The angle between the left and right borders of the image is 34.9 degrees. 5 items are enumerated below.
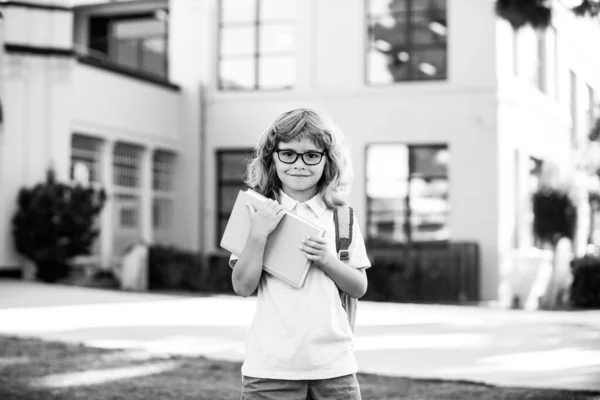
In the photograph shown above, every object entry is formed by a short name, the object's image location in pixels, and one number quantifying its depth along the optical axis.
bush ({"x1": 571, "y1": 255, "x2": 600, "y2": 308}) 14.26
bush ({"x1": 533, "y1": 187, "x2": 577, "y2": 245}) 17.45
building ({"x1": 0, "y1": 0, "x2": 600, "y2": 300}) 17.84
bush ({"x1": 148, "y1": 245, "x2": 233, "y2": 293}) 16.94
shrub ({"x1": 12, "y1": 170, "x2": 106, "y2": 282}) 14.48
